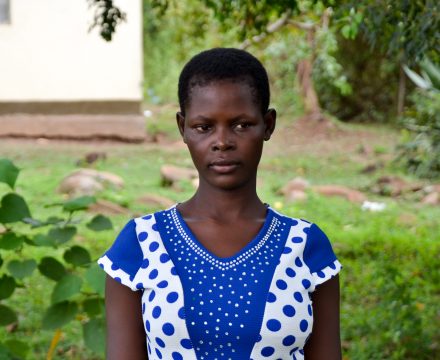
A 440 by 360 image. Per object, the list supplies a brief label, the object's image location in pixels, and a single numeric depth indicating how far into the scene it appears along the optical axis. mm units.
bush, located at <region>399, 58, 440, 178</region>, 8930
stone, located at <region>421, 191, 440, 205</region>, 7977
